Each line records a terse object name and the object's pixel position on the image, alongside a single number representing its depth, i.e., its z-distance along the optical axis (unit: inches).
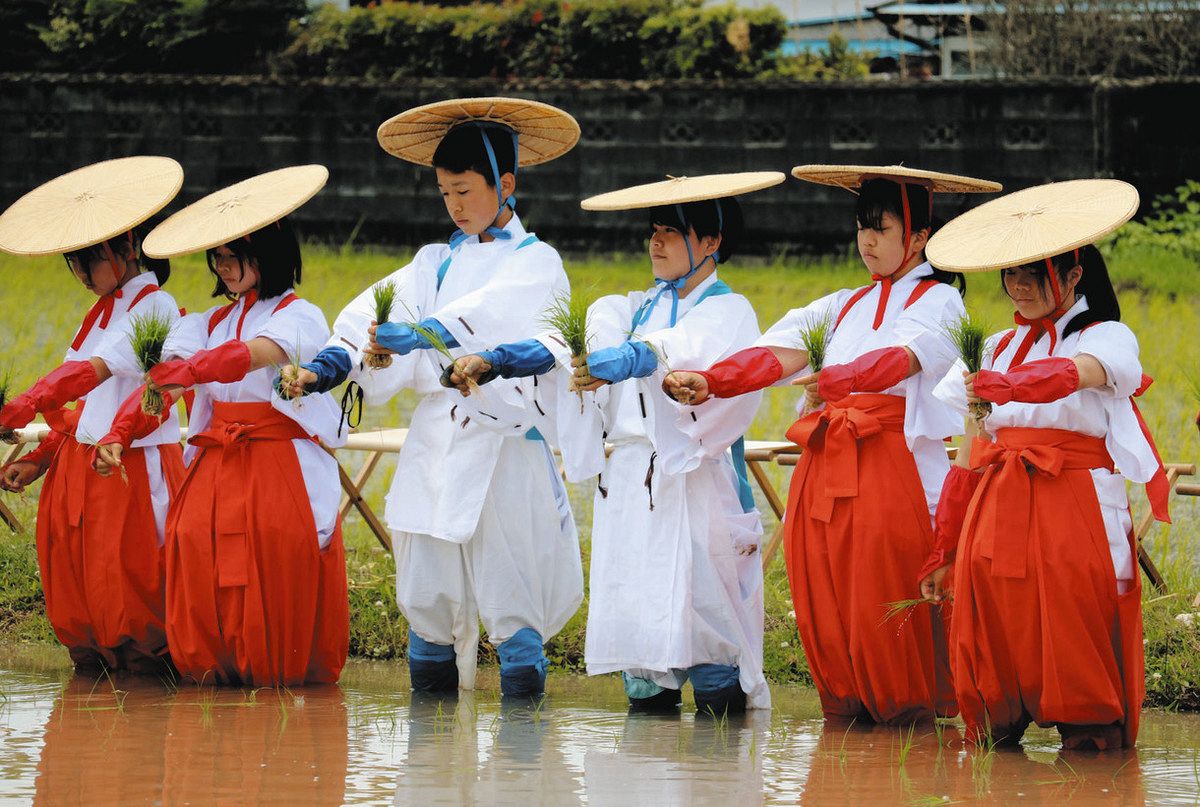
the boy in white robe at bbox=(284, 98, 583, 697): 501.7
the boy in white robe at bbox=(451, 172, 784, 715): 482.0
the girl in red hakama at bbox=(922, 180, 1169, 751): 431.2
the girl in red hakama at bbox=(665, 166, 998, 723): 466.3
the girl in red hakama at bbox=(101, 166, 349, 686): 509.7
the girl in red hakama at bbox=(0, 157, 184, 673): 536.7
